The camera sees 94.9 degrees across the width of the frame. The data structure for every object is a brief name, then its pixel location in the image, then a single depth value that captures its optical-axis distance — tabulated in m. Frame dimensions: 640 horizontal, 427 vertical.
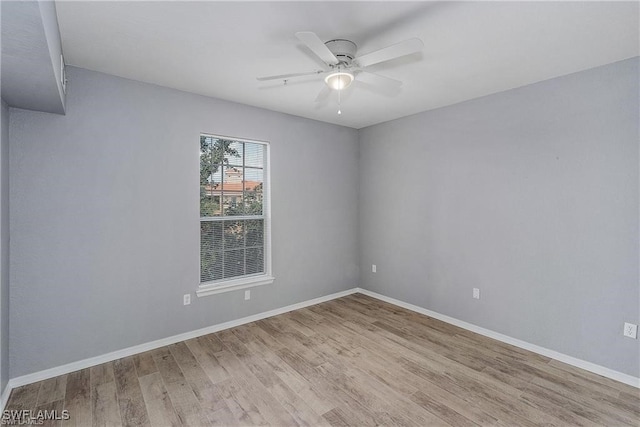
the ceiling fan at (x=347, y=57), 1.74
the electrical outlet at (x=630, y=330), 2.39
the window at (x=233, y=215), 3.41
